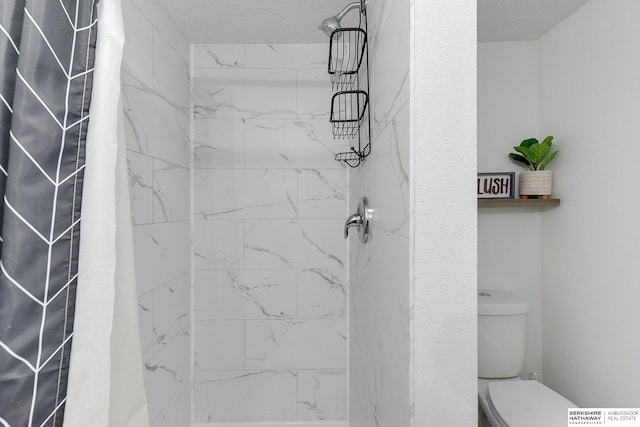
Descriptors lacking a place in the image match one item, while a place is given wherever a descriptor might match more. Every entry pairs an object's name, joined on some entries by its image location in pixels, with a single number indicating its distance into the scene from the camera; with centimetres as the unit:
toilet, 165
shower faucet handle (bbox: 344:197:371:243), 130
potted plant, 165
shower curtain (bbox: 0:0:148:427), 63
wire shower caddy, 149
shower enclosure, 192
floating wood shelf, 163
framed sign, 177
